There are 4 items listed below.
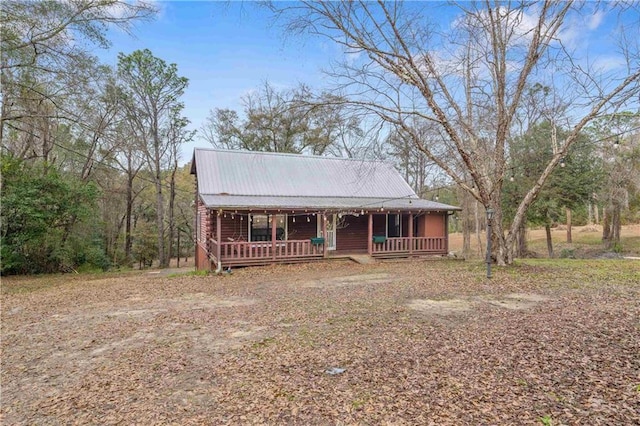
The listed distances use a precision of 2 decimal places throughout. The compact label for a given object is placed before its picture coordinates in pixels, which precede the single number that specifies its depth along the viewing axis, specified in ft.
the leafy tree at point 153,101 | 67.36
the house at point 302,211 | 47.73
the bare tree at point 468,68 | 33.88
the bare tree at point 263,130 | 87.86
